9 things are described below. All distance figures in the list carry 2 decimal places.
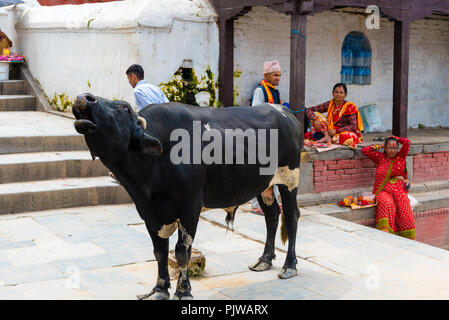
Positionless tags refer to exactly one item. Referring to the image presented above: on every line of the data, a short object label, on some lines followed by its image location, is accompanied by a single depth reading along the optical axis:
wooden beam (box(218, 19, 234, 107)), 9.65
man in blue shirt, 5.86
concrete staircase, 7.30
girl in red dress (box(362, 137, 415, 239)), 8.26
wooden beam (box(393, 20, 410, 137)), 9.50
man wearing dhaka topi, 7.04
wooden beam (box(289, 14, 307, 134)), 8.22
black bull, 3.53
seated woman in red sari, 8.66
